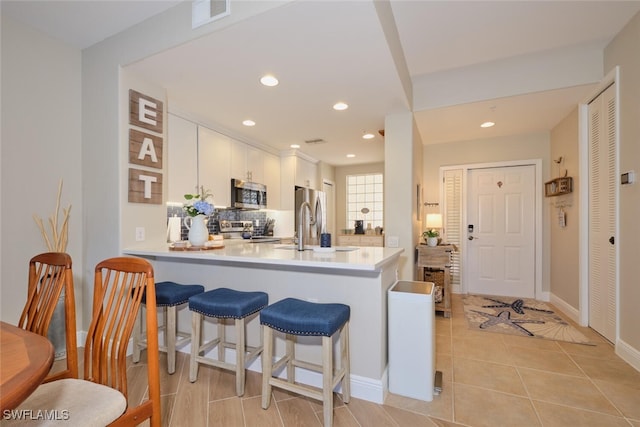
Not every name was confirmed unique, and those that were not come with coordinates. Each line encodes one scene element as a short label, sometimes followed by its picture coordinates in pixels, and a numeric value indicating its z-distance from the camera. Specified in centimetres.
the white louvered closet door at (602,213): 267
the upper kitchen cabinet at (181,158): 314
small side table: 347
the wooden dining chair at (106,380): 100
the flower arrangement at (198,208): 246
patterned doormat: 301
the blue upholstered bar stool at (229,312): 187
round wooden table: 67
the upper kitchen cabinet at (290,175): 509
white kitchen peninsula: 188
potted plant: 364
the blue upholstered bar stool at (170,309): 213
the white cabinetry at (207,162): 319
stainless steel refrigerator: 527
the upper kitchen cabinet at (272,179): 478
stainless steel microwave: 401
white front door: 438
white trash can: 188
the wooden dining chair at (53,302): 126
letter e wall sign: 249
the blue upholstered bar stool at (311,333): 160
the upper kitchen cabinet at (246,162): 409
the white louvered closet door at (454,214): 470
